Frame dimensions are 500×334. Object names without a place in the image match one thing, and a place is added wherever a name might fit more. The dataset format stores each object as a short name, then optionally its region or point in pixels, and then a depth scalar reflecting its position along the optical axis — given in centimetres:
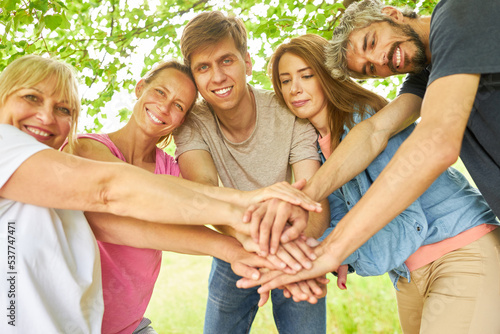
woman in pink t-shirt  204
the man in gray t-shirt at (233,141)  268
